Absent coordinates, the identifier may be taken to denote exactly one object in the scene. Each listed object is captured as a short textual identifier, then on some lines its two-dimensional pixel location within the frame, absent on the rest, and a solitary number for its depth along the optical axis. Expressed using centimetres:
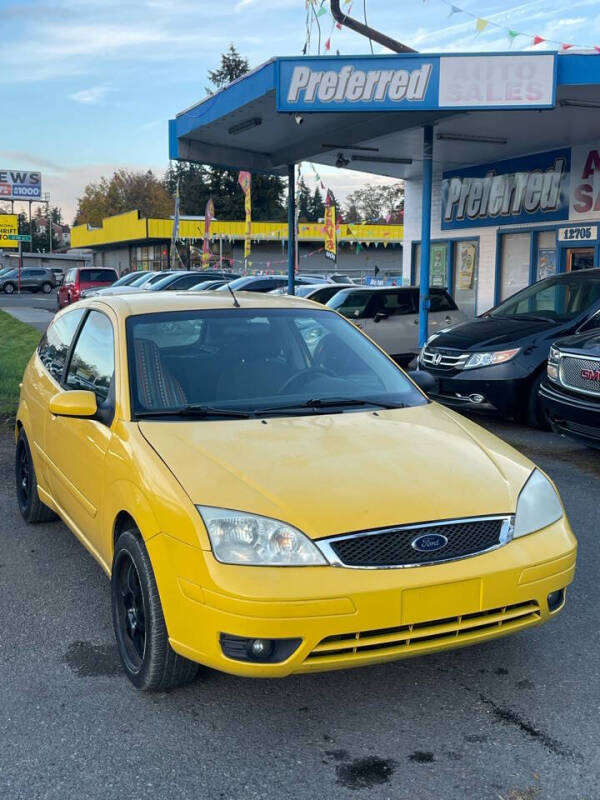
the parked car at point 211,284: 2215
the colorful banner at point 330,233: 2292
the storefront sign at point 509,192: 1480
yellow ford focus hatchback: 289
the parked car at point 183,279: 2566
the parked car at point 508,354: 881
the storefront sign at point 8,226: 5294
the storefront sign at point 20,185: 7819
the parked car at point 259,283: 2033
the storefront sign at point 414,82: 981
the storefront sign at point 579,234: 1409
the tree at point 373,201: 9738
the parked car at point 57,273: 5734
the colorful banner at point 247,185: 2718
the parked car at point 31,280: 5497
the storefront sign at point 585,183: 1404
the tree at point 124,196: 9550
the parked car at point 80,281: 3051
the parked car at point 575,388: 676
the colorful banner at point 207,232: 3397
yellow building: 4841
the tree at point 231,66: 7838
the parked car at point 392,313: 1352
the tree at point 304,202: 8250
